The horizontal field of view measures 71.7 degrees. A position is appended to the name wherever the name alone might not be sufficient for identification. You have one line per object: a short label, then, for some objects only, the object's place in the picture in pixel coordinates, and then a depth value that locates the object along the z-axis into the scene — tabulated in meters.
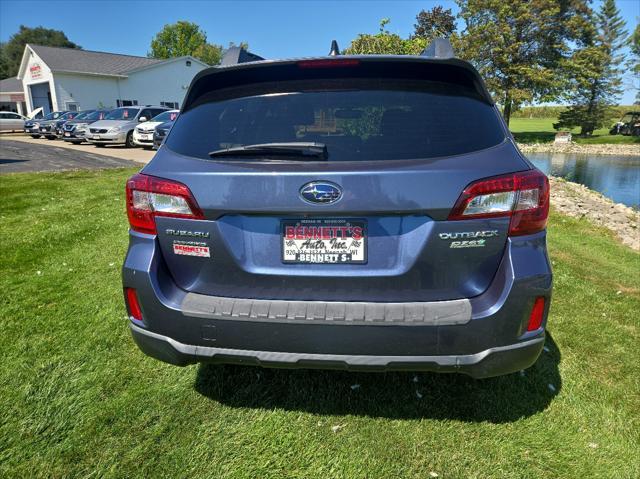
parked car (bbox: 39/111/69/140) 26.61
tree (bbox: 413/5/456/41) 45.16
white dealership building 35.47
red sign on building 36.99
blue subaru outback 1.92
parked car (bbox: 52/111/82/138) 25.53
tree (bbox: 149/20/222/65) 71.44
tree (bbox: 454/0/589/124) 36.19
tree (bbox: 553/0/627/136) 38.84
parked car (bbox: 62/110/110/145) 22.11
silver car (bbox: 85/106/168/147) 19.89
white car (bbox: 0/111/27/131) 33.38
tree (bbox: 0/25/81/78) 68.32
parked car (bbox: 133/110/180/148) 18.36
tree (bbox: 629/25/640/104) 46.05
